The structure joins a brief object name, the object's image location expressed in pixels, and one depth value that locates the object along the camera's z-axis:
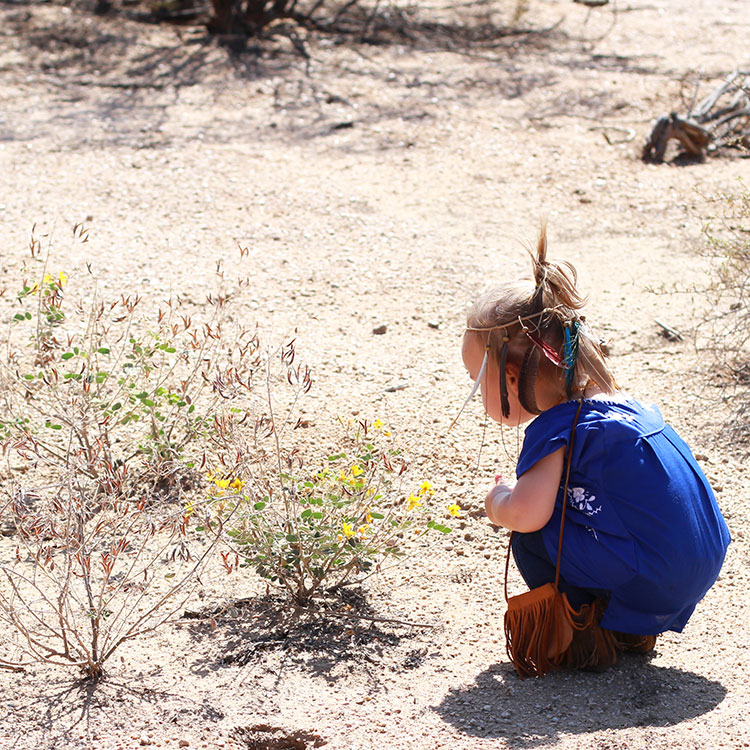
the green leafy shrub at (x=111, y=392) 3.31
